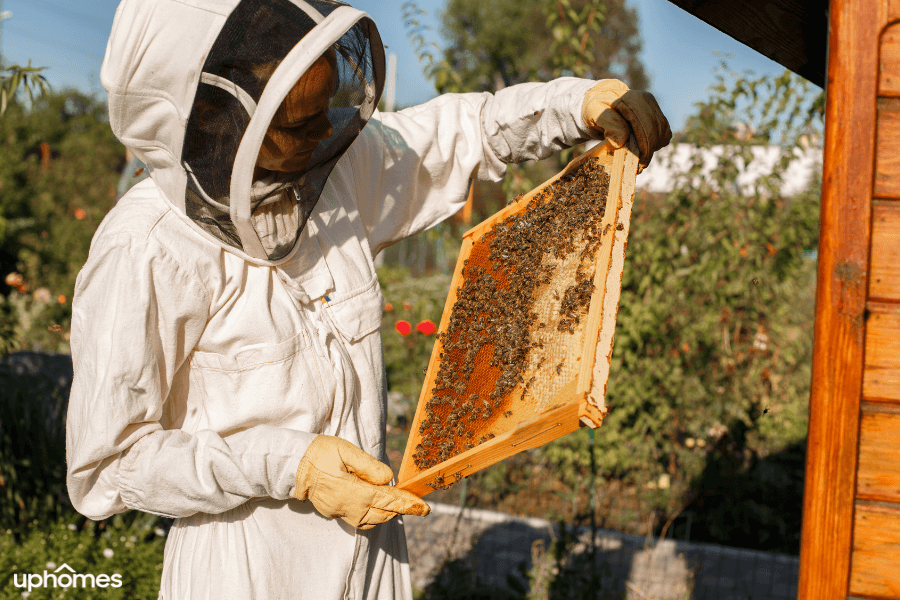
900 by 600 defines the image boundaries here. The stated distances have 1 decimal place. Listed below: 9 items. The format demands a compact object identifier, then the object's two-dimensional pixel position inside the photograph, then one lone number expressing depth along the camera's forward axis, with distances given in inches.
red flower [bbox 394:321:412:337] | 178.2
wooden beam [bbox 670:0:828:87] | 69.0
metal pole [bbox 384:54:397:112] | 796.0
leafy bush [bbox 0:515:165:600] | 136.0
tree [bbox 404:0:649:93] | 1258.0
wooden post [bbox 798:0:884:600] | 50.6
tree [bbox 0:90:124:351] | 280.4
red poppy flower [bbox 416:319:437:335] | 165.2
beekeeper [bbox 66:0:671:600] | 61.2
